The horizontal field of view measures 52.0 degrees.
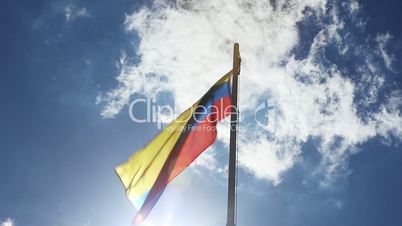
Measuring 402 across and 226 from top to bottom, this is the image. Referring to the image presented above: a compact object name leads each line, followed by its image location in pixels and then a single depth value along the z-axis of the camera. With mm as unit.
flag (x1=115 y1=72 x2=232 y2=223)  12312
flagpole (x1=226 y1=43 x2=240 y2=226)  9121
